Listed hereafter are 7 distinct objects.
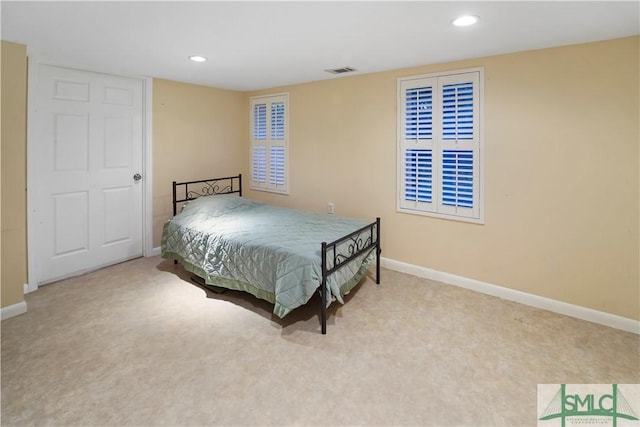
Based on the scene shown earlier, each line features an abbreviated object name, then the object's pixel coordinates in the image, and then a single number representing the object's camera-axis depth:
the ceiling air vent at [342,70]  3.70
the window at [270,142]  4.84
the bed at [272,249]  2.64
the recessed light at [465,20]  2.29
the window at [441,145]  3.29
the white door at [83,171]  3.45
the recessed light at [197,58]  3.22
